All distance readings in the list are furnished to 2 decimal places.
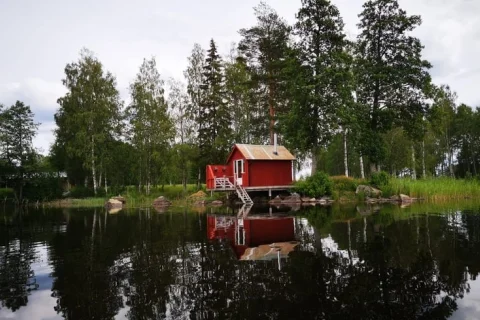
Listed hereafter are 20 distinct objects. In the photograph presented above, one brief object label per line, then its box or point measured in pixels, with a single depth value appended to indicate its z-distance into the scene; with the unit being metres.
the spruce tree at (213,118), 35.09
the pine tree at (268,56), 33.34
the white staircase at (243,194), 29.05
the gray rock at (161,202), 31.40
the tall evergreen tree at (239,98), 36.19
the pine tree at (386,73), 29.69
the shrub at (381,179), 29.50
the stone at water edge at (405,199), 26.37
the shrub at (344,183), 30.23
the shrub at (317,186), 29.12
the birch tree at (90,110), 36.69
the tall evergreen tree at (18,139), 36.94
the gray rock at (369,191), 28.73
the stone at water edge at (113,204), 31.17
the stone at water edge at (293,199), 28.89
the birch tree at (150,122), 36.25
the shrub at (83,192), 38.50
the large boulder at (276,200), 29.38
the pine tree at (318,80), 28.29
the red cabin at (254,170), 30.17
